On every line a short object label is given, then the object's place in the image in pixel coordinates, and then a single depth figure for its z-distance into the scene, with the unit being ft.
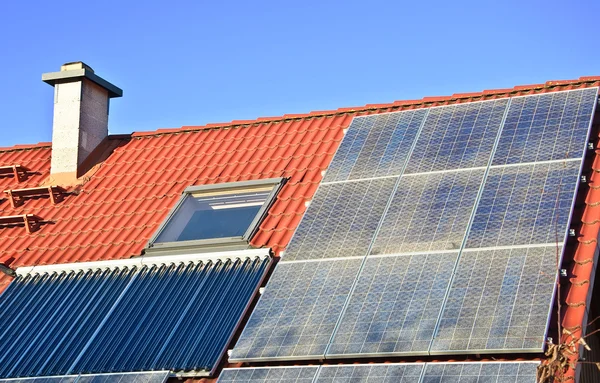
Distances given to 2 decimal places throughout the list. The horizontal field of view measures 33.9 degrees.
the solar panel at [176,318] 33.50
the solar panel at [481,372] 26.68
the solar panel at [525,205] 32.07
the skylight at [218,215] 40.47
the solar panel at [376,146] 39.63
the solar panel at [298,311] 31.19
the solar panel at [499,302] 28.27
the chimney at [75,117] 52.11
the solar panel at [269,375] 29.84
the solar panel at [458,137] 37.99
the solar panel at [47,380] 33.78
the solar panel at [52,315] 35.58
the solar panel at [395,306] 29.78
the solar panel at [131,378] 32.50
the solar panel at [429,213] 33.71
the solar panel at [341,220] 35.29
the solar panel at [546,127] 36.29
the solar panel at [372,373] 28.35
